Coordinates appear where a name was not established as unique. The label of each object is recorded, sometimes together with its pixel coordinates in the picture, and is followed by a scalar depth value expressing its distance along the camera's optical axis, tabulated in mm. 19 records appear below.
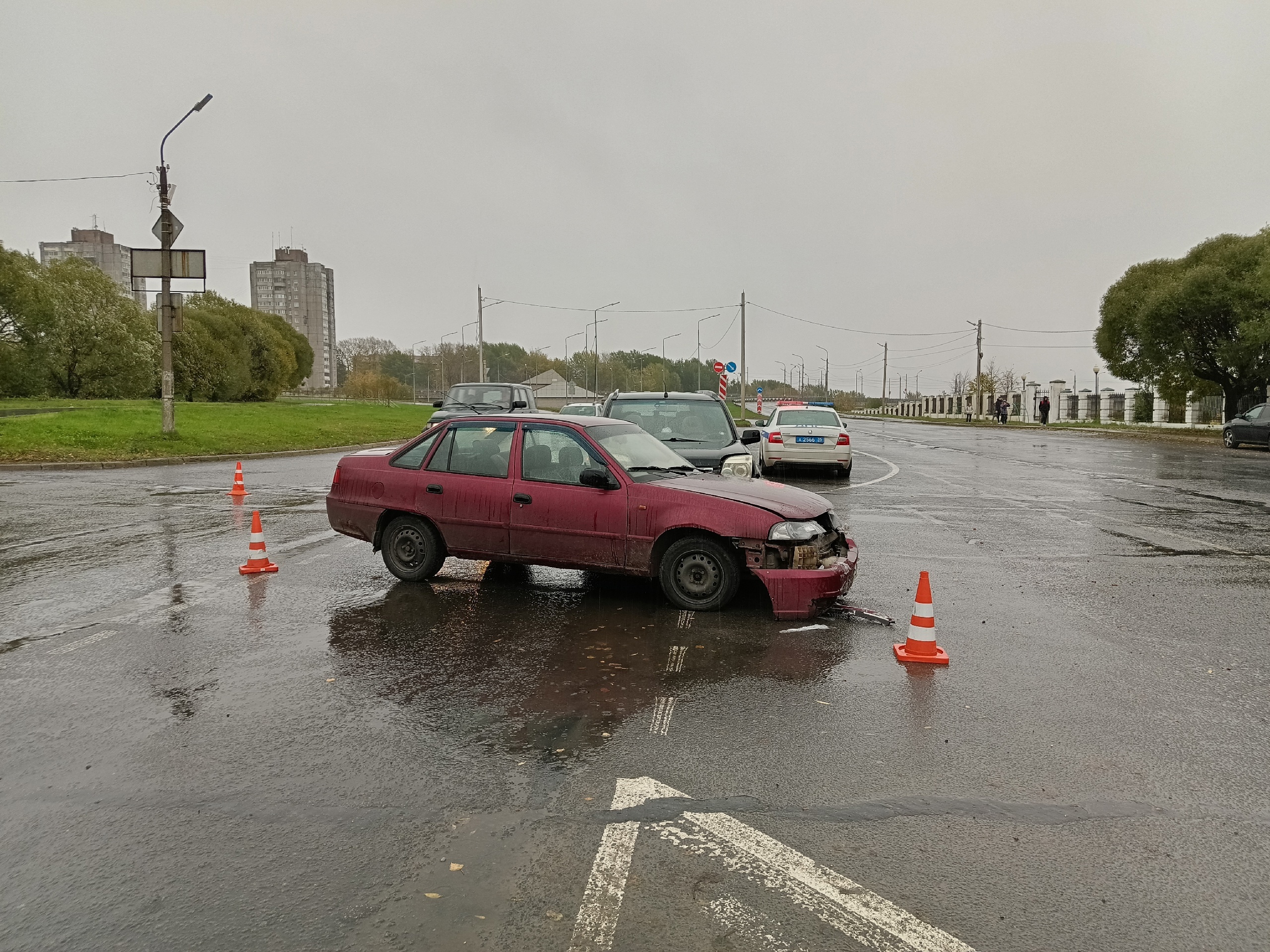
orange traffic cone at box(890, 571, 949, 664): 5840
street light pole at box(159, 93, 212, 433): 23188
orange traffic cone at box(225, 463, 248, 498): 14227
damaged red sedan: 6793
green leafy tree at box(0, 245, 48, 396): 53344
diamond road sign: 23719
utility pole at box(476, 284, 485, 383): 52906
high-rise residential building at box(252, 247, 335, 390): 165375
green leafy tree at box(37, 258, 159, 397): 55469
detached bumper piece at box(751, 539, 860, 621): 6664
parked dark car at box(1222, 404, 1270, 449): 31688
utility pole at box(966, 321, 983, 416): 67625
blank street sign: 23453
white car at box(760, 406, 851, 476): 18922
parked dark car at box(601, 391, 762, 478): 12234
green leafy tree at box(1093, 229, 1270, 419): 38531
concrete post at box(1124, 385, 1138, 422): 54938
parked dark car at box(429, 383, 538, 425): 21094
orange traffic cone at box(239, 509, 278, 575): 8633
